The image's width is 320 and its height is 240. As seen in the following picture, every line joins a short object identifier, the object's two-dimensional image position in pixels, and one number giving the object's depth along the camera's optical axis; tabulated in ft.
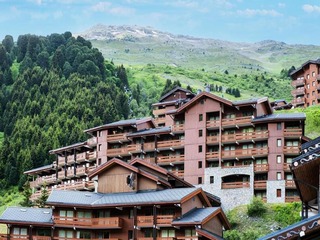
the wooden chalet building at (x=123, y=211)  207.10
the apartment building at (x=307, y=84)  445.78
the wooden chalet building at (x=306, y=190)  66.80
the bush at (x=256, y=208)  250.37
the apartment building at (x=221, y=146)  273.13
